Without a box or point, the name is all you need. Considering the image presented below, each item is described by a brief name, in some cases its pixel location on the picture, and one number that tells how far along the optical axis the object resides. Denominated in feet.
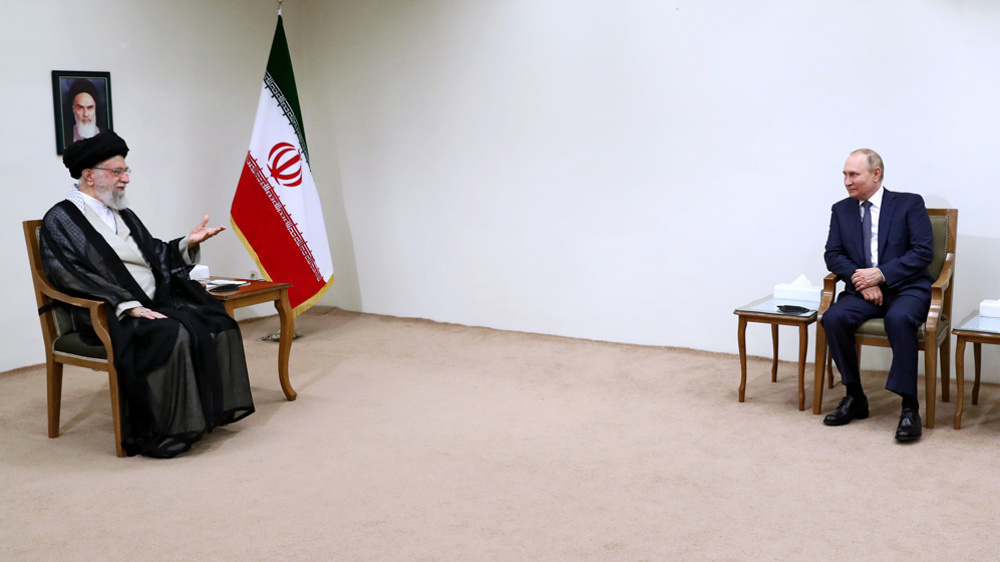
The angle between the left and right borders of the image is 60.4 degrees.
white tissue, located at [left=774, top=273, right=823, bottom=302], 14.03
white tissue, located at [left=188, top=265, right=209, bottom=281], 14.15
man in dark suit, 12.10
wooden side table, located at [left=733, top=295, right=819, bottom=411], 13.01
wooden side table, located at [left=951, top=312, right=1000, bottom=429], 11.63
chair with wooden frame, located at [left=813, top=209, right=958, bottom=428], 12.14
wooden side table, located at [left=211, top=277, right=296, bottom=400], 13.92
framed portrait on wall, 16.65
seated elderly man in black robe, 11.57
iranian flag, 18.29
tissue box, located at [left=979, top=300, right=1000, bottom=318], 12.52
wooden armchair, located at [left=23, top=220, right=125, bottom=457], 11.58
